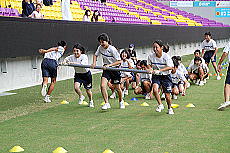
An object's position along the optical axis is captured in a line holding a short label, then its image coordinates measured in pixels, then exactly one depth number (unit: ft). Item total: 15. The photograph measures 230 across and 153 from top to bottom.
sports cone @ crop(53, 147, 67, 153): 22.82
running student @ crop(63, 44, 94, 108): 38.22
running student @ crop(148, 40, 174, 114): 34.30
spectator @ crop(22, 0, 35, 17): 53.93
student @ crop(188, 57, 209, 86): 55.11
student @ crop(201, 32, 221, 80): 61.82
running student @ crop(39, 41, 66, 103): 41.88
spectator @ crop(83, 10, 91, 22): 69.24
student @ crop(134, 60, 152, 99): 43.60
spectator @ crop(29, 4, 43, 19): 53.67
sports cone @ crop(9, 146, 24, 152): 23.47
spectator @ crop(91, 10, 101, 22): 70.95
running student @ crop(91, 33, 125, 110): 36.32
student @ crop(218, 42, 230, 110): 35.68
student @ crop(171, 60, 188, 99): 44.73
